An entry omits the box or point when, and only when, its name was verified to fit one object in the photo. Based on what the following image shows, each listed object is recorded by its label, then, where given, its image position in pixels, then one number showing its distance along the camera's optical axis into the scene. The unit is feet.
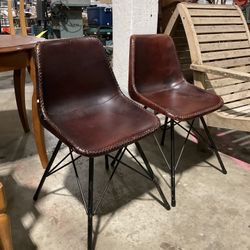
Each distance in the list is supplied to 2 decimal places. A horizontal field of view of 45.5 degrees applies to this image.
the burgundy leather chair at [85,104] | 4.22
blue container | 20.10
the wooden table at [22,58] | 5.02
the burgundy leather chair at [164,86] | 5.44
